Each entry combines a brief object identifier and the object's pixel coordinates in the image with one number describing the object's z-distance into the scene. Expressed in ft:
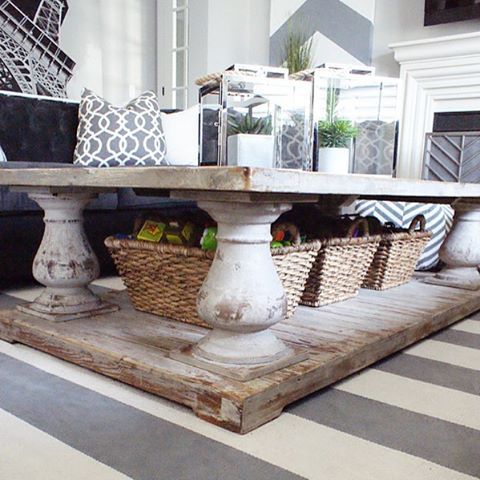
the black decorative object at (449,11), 10.53
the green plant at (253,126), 4.52
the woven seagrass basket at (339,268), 4.25
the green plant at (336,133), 4.91
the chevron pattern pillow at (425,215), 6.64
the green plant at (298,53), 12.51
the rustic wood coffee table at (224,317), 2.61
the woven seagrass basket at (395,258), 5.02
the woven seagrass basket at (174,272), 3.64
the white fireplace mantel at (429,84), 10.62
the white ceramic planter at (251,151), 3.90
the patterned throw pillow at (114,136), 7.20
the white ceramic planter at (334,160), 4.66
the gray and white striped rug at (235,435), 2.22
